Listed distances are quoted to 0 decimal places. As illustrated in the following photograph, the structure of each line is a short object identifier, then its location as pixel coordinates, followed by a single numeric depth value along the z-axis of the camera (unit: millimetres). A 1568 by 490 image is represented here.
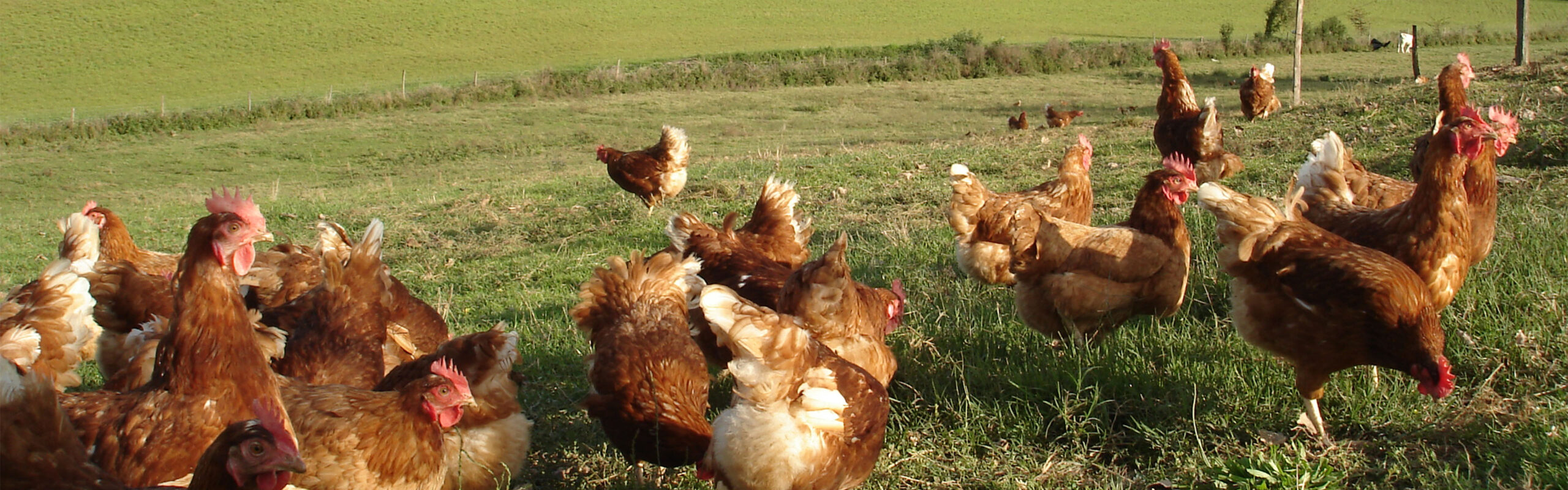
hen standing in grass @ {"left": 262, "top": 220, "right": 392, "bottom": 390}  4734
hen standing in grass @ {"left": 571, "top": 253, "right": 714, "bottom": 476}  4043
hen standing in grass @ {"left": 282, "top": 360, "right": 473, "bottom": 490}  3686
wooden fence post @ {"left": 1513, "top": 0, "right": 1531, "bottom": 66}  15297
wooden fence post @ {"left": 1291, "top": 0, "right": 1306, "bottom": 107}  17359
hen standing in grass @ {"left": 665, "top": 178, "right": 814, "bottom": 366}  5289
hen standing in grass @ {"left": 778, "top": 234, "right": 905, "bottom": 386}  4414
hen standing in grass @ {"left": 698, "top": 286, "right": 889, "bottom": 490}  3457
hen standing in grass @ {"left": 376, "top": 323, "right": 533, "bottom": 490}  4164
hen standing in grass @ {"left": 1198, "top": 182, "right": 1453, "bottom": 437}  3609
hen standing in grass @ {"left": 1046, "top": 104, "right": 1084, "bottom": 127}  18891
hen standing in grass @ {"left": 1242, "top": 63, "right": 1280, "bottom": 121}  14672
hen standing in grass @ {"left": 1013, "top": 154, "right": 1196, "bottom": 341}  5059
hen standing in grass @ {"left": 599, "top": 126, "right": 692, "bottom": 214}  11172
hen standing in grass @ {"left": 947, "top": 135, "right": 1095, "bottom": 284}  6062
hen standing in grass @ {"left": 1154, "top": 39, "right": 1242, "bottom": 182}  9391
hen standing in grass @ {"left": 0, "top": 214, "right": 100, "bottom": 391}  4773
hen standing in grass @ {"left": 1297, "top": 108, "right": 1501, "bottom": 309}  4137
